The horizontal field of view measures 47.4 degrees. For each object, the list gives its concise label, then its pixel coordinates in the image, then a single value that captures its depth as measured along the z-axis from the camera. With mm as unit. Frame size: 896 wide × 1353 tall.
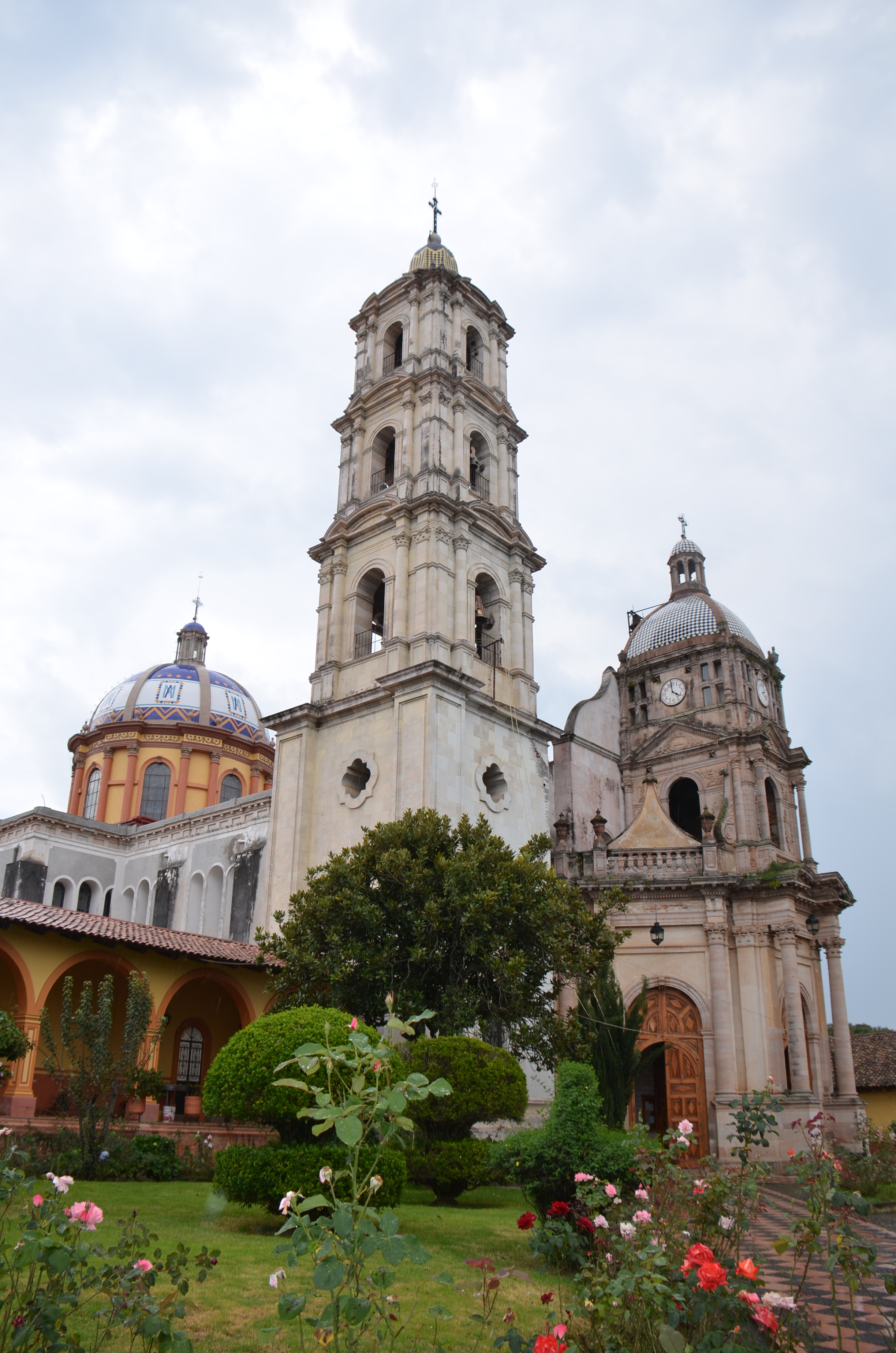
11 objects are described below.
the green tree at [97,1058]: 14758
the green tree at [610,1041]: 19297
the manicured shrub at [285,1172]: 11281
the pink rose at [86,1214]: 5024
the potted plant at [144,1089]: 19031
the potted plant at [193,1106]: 21375
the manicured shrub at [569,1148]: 10859
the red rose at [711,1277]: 4789
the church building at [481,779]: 25797
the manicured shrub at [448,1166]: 15148
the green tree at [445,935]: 18391
